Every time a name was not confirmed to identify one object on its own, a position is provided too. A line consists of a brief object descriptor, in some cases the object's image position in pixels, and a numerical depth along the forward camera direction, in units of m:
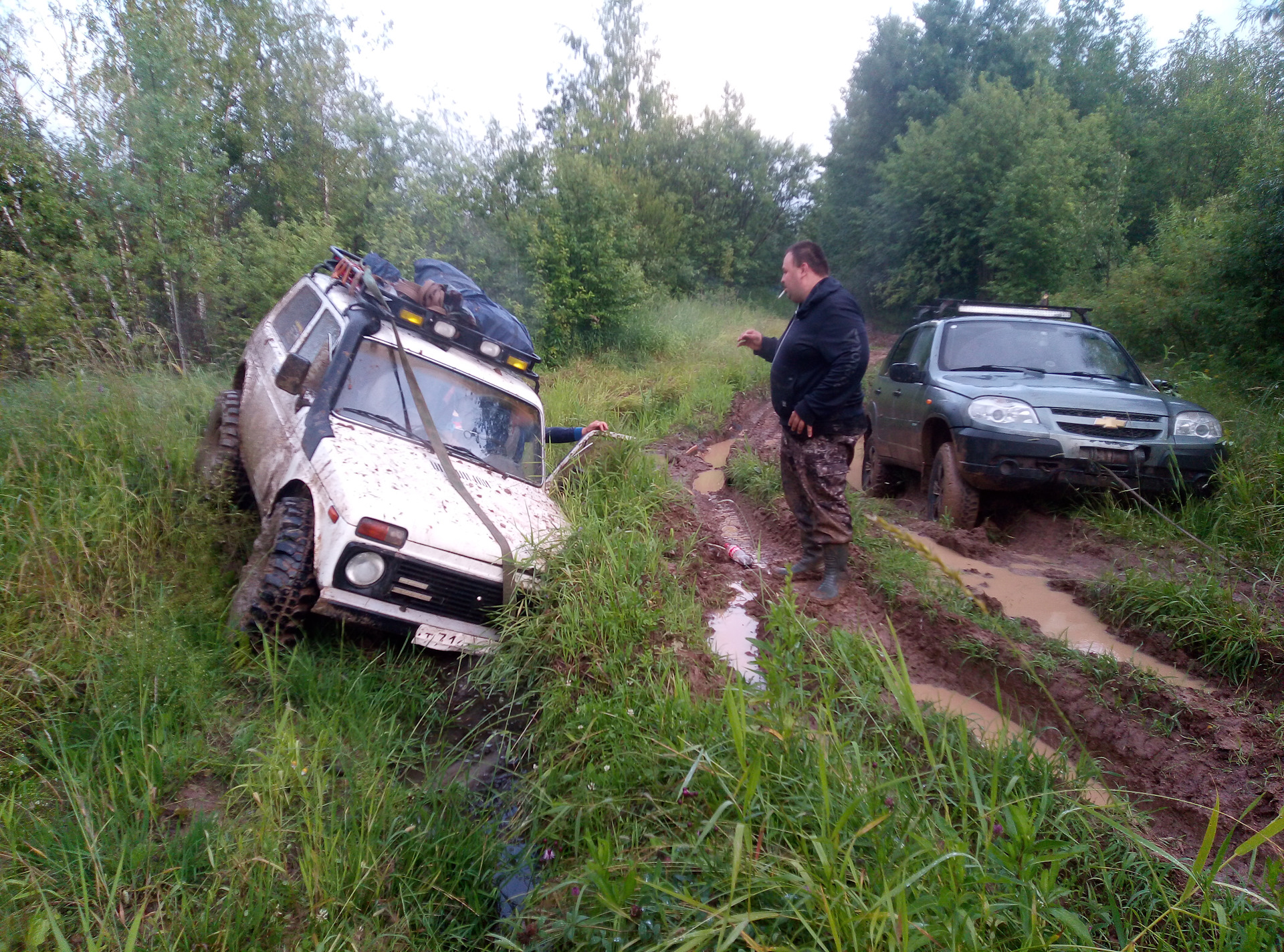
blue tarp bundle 6.16
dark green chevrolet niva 5.35
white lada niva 3.65
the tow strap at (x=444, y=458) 3.89
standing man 4.55
